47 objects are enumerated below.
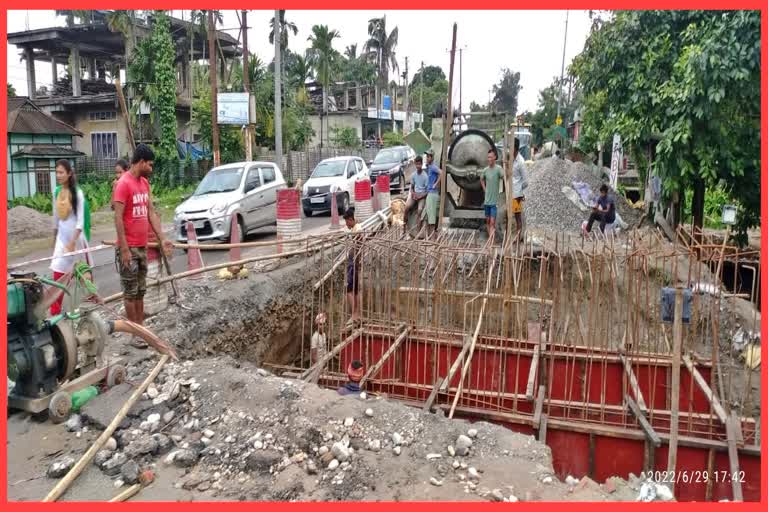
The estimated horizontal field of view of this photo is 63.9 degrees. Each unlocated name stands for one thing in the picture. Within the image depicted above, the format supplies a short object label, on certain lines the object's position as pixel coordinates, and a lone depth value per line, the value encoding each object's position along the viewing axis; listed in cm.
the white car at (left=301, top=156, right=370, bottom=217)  1714
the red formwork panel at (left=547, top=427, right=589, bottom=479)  630
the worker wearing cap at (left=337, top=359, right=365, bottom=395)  564
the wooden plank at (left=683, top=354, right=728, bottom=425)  612
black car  2156
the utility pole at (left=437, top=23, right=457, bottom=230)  1036
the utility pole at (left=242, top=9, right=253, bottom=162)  1902
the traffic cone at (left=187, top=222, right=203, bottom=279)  903
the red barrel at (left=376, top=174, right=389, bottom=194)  1755
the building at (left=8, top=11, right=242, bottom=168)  2577
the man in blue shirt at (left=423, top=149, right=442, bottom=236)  1169
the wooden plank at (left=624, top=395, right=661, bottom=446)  581
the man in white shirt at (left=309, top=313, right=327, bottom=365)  760
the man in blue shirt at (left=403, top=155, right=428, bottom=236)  1237
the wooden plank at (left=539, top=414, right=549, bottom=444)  605
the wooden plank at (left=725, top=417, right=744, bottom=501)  525
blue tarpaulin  2586
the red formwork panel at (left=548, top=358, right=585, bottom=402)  754
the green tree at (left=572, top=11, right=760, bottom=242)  838
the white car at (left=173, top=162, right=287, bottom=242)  1165
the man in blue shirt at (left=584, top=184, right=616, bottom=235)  1352
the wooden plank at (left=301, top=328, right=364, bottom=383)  673
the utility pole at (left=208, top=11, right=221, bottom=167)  1759
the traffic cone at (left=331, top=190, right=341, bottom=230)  1483
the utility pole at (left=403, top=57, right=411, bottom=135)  4738
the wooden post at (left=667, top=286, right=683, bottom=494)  440
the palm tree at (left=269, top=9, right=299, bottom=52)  3389
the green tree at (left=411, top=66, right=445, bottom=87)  6638
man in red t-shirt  562
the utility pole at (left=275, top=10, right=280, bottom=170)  1870
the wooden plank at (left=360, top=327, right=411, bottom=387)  690
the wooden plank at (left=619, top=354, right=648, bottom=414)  642
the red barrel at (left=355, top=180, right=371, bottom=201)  1522
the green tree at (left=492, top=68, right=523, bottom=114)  6456
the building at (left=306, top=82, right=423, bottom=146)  4131
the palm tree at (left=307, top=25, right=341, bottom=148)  3966
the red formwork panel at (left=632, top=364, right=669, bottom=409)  730
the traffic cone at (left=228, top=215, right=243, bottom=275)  912
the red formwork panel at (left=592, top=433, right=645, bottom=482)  619
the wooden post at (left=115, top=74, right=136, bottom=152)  1012
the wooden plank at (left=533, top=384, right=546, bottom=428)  616
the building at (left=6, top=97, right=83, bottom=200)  1962
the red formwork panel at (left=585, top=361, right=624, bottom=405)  748
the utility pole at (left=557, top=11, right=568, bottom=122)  3766
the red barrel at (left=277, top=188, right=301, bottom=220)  1043
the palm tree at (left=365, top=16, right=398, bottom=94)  5266
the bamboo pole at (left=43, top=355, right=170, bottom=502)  403
